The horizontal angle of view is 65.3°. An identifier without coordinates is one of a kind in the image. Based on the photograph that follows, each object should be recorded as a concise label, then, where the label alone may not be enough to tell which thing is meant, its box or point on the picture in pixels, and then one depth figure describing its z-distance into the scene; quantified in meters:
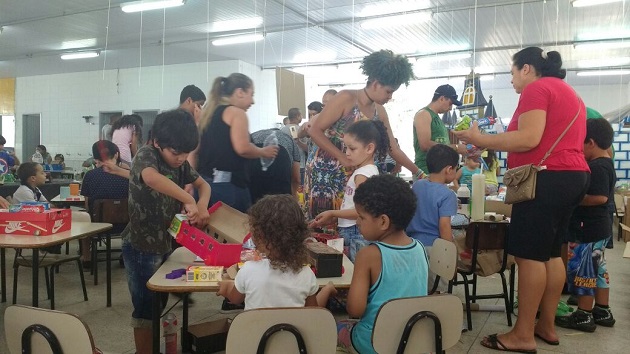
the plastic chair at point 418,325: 1.73
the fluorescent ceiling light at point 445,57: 11.47
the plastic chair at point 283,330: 1.54
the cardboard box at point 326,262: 2.11
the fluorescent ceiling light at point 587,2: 7.22
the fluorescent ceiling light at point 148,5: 7.61
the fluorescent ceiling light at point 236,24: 9.22
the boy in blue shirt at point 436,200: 3.20
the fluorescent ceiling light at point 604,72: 13.05
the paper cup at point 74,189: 5.75
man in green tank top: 3.81
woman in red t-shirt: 2.75
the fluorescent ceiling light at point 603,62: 12.11
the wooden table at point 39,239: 2.85
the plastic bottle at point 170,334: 2.76
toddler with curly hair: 1.82
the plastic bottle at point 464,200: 3.91
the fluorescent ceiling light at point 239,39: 10.10
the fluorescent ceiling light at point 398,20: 8.42
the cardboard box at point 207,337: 2.93
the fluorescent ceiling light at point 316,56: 11.79
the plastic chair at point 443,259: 2.54
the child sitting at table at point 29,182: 4.95
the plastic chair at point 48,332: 1.50
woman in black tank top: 2.98
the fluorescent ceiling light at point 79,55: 12.14
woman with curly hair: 2.90
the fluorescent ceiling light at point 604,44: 10.16
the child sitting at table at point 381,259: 1.90
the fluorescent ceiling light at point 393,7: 8.10
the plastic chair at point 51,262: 3.69
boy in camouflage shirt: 2.28
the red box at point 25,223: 3.11
